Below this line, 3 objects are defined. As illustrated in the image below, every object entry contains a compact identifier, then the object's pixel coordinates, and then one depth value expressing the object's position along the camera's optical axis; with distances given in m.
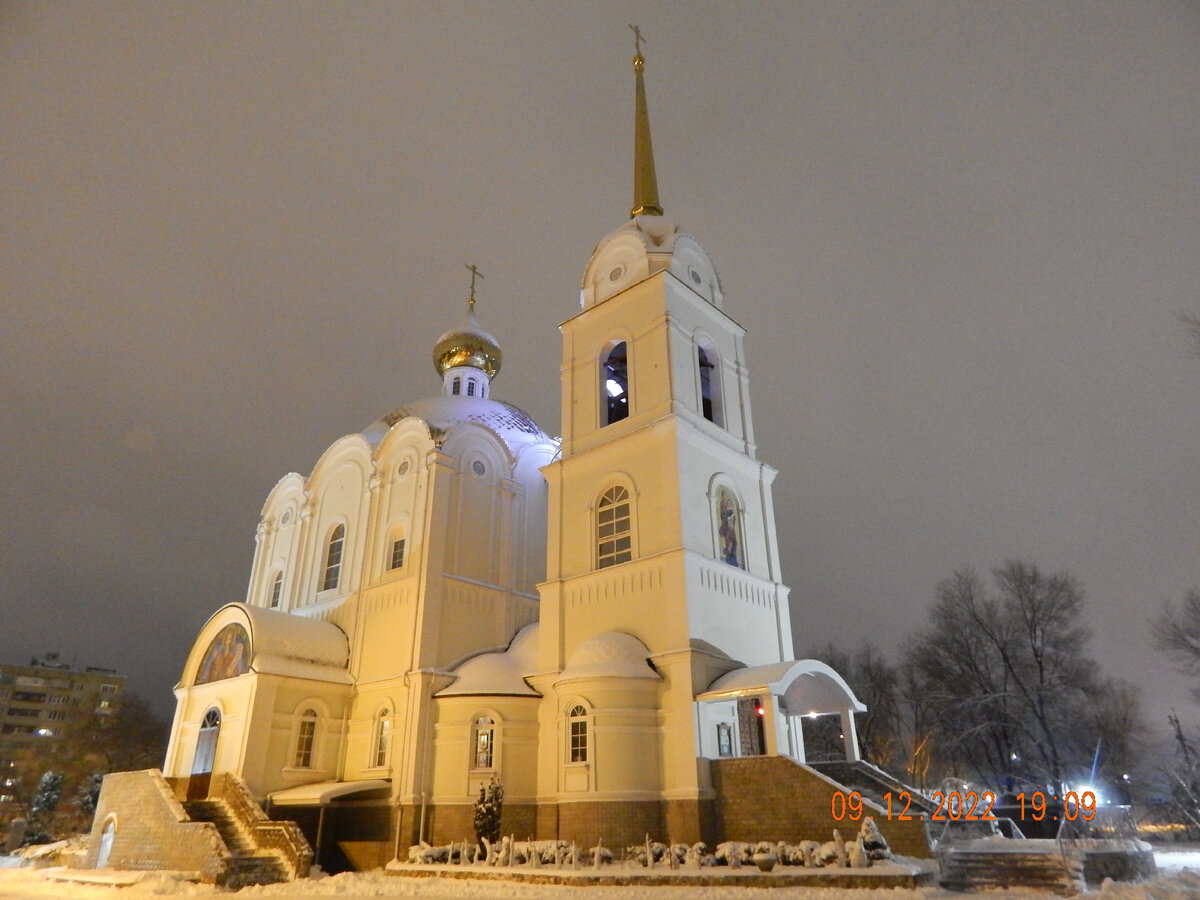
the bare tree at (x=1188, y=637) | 22.34
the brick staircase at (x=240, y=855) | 13.53
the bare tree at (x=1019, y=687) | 24.17
